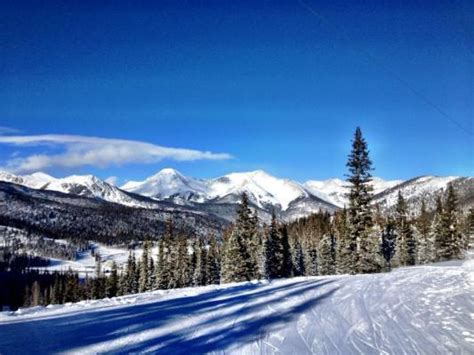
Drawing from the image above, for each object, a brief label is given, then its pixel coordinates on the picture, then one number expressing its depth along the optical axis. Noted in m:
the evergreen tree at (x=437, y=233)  60.63
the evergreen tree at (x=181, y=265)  63.66
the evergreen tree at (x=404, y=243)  75.50
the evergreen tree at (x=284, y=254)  58.78
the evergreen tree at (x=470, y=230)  75.21
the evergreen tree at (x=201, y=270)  68.19
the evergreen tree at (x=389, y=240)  78.62
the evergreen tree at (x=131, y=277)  80.38
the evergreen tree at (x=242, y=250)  46.22
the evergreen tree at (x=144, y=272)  71.38
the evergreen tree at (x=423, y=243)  68.88
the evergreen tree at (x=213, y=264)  69.62
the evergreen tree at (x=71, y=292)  103.19
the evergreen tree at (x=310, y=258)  79.94
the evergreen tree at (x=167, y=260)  63.66
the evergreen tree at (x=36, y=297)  126.00
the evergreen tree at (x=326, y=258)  71.38
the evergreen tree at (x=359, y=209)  36.47
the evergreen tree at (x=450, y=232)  59.16
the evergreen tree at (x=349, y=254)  37.22
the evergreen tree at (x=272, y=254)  55.38
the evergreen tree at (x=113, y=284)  88.56
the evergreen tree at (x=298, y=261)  78.38
